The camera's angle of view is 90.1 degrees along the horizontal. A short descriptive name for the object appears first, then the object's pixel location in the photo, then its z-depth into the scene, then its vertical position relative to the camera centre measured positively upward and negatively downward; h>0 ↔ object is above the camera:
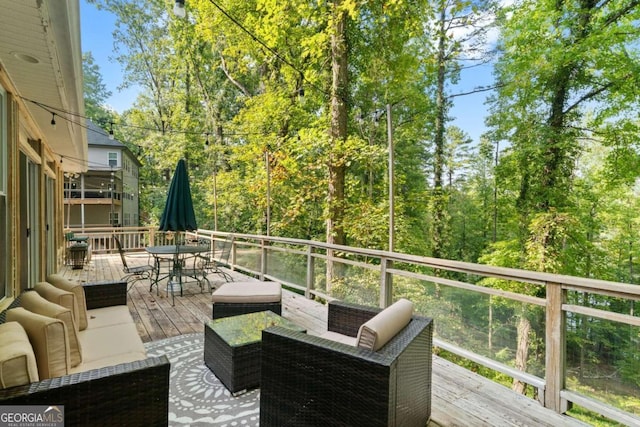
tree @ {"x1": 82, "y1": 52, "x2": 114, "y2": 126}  22.02 +8.85
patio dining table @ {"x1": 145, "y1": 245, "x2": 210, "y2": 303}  5.26 -0.68
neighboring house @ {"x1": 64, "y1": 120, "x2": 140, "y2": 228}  16.41 +1.41
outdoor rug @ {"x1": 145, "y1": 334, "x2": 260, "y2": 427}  2.10 -1.37
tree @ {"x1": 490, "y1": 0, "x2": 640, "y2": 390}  7.62 +3.04
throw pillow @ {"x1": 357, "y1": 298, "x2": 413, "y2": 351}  1.67 -0.66
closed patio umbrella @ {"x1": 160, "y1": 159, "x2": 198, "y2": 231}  5.02 +0.07
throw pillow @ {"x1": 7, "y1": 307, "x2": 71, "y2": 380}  1.51 -0.65
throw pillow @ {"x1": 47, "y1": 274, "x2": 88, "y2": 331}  2.51 -0.66
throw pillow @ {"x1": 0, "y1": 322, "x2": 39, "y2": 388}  1.23 -0.60
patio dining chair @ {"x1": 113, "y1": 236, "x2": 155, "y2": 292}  5.40 -1.00
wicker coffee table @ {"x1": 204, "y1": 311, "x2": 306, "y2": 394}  2.36 -1.07
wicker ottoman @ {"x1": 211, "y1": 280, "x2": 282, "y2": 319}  3.35 -0.97
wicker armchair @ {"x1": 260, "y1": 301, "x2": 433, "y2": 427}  1.55 -0.91
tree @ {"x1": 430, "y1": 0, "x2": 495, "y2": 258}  10.90 +4.49
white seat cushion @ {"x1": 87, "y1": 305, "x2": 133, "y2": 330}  2.70 -0.95
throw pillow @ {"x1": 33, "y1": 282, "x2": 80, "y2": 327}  2.18 -0.59
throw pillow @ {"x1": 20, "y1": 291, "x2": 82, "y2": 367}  1.84 -0.60
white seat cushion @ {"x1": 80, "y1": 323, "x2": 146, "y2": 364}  2.11 -0.95
